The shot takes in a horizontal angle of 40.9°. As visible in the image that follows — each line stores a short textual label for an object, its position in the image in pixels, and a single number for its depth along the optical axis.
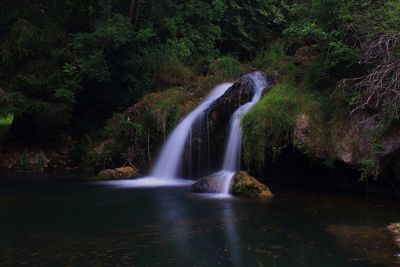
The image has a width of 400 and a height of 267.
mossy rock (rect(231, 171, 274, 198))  11.81
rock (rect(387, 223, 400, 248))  7.87
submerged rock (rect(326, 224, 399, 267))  7.04
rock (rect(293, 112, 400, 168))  11.04
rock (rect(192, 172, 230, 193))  12.40
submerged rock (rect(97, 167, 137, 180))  15.35
